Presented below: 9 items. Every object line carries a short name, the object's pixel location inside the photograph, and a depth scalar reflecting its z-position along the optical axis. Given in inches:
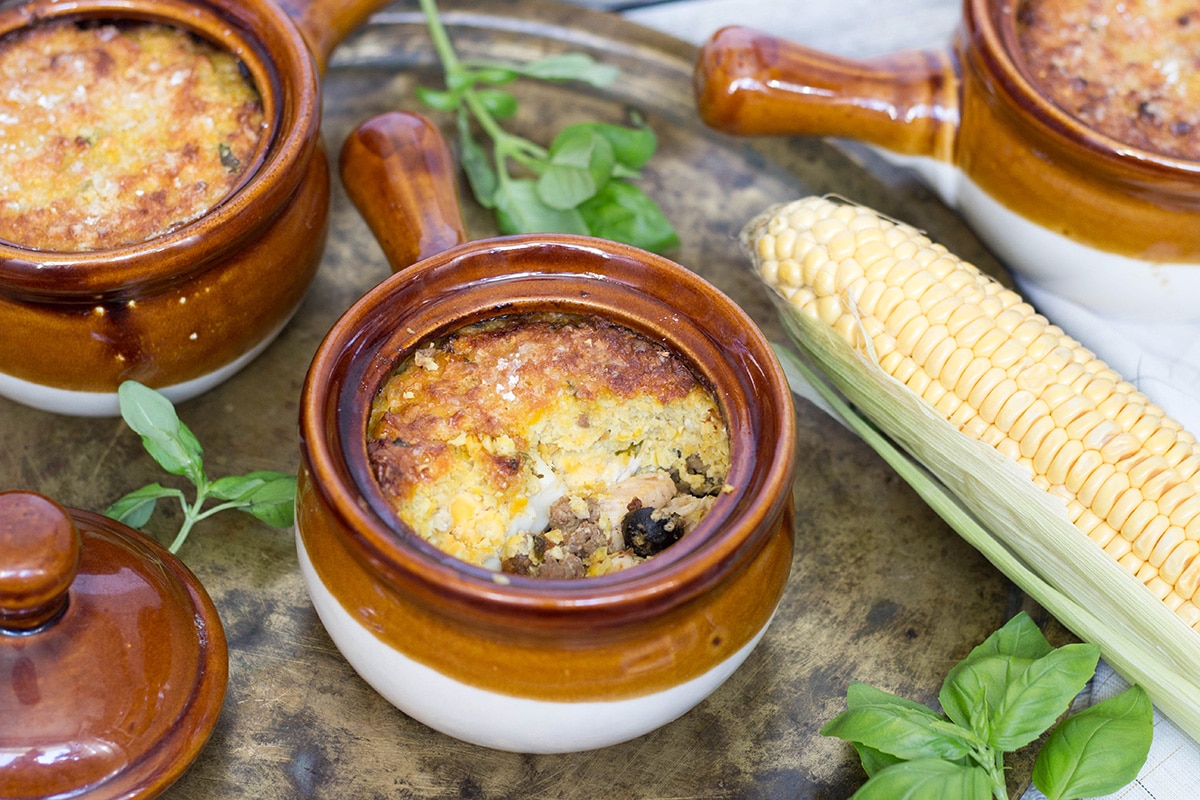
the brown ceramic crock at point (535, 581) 27.4
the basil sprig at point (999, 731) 28.2
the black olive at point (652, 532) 28.7
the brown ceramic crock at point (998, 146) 31.9
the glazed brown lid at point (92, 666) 27.6
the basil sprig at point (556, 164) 33.1
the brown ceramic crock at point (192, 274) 29.7
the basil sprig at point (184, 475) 29.7
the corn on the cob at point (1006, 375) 30.4
